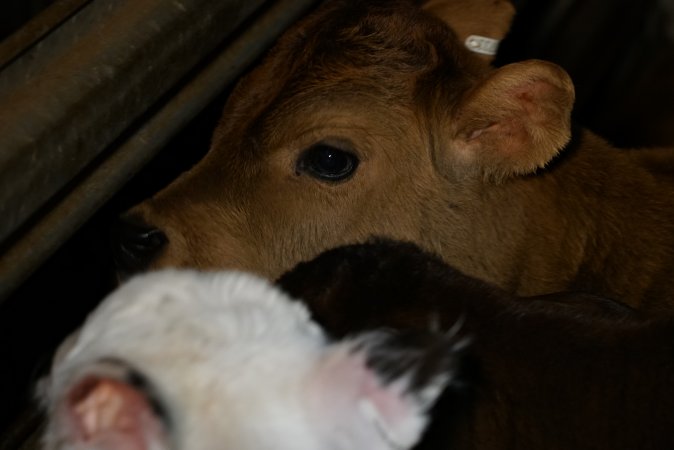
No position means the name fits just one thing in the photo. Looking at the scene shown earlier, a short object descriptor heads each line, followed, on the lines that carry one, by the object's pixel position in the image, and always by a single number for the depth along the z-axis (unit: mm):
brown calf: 2715
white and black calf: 1353
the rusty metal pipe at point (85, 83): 1772
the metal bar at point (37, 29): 2027
